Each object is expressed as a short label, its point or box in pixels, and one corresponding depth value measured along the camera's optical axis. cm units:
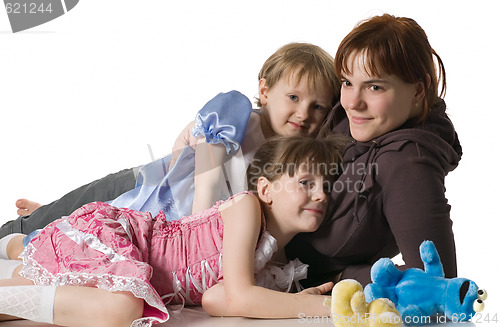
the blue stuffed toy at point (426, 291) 234
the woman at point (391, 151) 244
